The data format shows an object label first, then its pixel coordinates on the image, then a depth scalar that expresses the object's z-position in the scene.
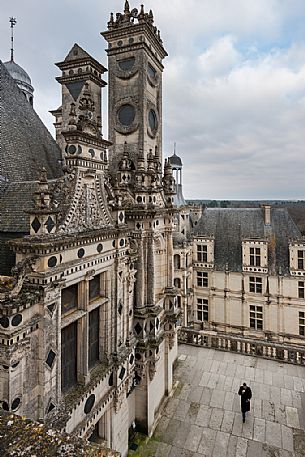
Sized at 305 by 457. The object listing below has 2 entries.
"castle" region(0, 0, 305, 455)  7.09
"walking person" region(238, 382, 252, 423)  13.47
